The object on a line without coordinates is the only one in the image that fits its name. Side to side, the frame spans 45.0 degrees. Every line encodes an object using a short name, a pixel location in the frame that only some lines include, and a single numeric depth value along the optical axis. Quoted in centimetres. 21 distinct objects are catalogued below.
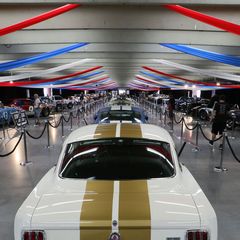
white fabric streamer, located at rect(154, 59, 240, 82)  1423
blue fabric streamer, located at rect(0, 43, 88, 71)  1020
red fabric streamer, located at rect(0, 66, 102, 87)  1753
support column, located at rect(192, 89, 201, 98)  3819
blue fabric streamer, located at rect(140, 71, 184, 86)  2247
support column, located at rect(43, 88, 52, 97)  3500
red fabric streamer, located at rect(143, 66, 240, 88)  1808
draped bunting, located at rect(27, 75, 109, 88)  2460
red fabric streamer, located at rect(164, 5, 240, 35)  580
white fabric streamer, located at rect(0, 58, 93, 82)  1470
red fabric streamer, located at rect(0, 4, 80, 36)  621
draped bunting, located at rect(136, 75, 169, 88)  2769
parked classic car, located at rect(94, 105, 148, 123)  802
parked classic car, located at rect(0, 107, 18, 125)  1304
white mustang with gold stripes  201
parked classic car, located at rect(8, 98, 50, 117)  1747
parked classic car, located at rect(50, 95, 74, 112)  2391
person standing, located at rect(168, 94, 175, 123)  1504
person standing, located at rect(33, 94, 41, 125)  1536
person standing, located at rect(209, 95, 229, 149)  868
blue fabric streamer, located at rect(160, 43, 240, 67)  994
